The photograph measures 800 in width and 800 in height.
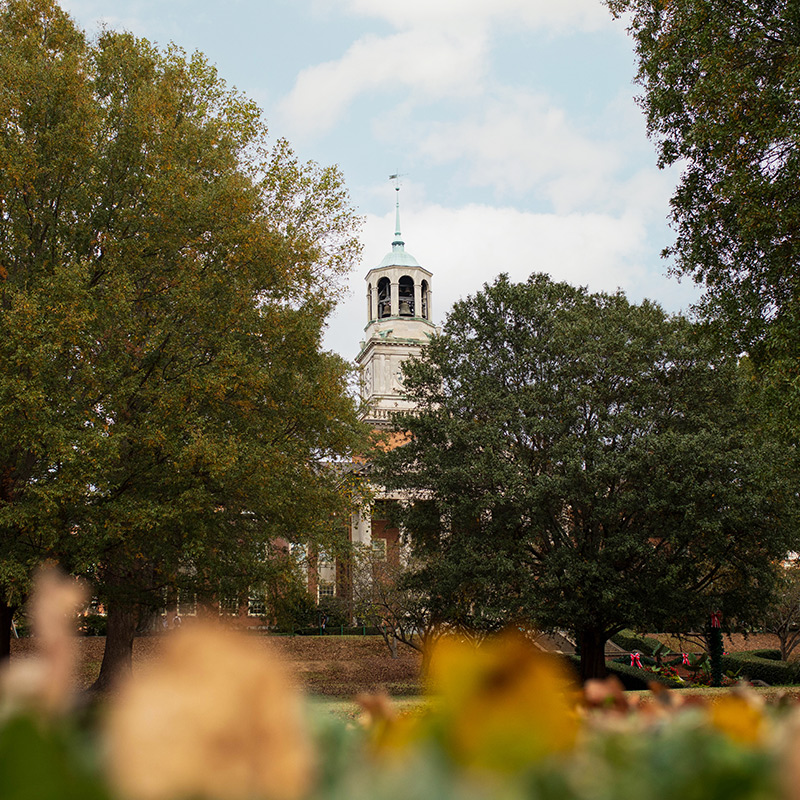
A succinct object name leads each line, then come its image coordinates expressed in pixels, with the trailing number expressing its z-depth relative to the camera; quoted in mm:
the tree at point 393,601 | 23359
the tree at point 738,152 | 10875
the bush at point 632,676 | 23141
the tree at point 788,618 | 30406
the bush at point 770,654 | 34100
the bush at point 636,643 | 34678
